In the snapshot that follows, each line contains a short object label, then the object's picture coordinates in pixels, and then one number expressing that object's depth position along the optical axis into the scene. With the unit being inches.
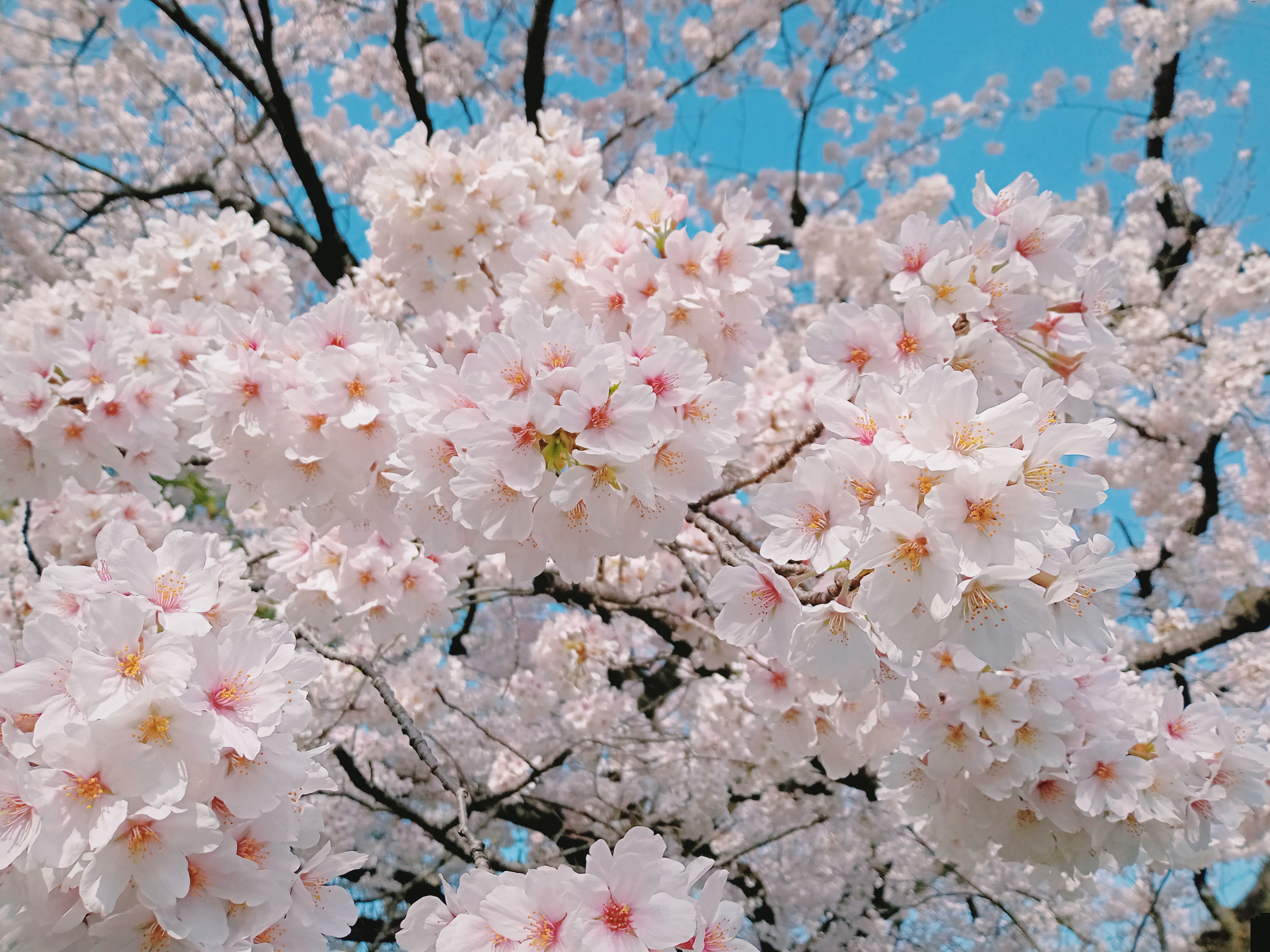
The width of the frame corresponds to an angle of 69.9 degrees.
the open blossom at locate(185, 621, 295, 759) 10.9
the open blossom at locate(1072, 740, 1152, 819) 15.2
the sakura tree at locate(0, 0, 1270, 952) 10.4
